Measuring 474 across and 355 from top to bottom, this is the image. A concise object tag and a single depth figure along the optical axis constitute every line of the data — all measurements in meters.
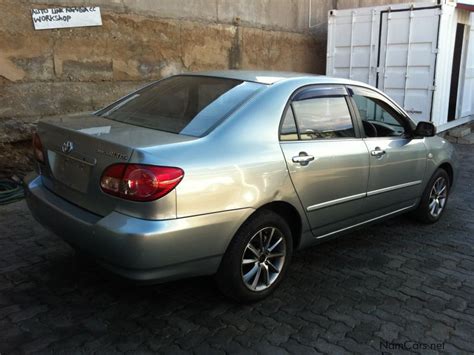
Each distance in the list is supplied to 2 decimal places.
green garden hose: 5.44
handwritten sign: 5.92
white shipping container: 8.77
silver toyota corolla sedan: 2.75
